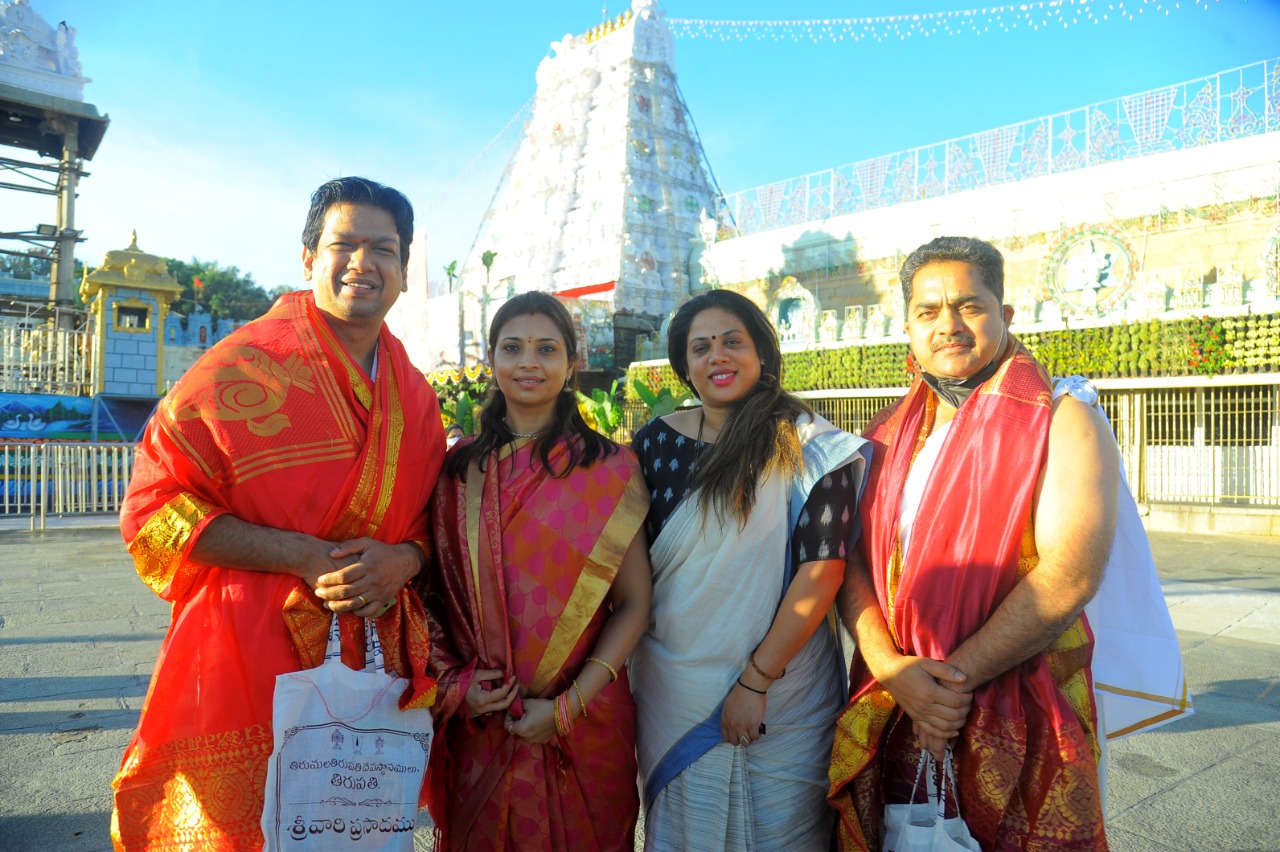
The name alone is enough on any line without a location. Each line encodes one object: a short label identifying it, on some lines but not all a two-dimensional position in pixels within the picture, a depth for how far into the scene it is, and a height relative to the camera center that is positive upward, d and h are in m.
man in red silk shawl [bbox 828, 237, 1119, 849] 1.62 -0.32
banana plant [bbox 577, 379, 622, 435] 11.19 +0.29
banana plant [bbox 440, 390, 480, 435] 13.26 +0.31
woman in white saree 1.86 -0.48
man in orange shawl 1.62 -0.22
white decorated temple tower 21.02 +7.00
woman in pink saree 1.84 -0.47
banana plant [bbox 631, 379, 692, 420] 10.79 +0.47
